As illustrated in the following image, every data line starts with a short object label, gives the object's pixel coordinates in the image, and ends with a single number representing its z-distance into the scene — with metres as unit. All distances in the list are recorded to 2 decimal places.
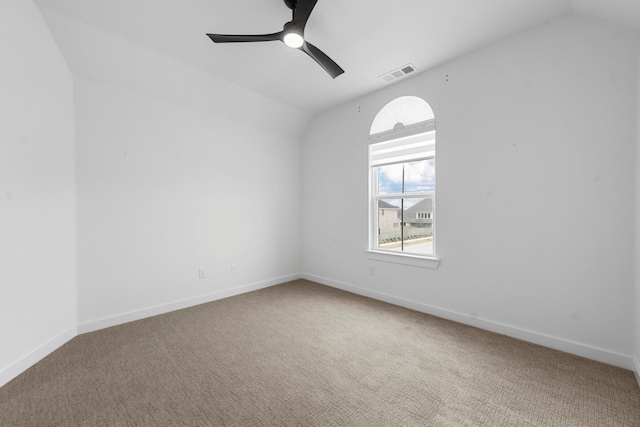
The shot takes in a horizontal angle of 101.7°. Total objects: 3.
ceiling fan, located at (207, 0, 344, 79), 1.77
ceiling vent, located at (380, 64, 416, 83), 2.87
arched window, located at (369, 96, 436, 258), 3.10
